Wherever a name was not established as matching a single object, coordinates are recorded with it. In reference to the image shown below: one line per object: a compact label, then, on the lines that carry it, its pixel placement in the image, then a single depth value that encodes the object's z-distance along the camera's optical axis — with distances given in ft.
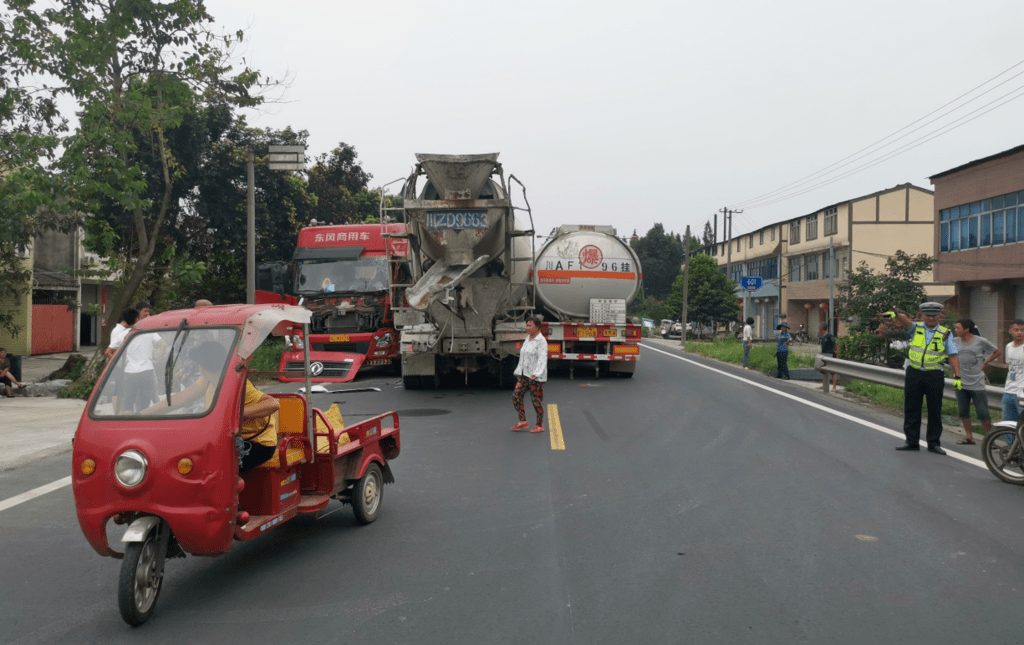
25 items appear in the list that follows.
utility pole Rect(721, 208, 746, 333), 183.71
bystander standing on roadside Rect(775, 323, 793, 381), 68.33
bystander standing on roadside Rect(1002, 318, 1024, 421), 30.00
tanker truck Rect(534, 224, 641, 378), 58.34
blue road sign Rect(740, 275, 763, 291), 118.83
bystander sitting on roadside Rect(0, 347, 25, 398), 48.78
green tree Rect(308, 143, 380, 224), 106.25
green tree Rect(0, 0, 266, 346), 46.55
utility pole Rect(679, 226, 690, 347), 153.43
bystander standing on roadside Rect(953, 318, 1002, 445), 32.35
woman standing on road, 35.68
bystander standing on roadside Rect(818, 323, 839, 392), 62.83
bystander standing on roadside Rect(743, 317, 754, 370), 79.31
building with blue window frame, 92.99
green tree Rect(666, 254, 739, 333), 183.32
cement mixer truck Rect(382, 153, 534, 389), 45.57
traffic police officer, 31.12
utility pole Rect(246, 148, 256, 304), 57.82
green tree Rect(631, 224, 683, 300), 299.17
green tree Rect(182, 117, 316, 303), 77.36
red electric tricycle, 14.67
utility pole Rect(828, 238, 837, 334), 111.26
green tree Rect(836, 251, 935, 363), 63.10
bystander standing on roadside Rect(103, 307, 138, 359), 28.89
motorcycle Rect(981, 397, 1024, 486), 25.44
